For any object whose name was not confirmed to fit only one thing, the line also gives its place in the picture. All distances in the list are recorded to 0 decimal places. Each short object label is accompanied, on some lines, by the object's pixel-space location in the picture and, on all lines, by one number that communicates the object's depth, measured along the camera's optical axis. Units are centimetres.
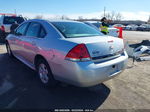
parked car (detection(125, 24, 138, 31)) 2896
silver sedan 205
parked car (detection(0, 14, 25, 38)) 788
